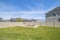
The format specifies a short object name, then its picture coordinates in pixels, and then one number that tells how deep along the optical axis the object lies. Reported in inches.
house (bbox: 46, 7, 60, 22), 463.5
